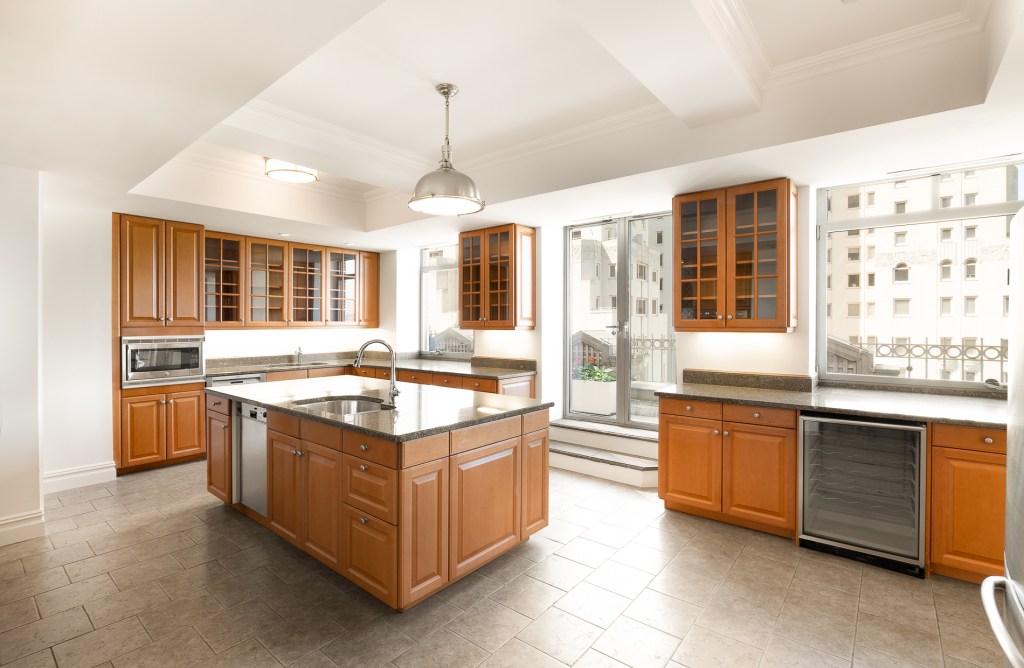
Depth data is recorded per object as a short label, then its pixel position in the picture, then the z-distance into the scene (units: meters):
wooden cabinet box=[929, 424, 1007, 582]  2.56
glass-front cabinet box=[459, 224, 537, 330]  5.14
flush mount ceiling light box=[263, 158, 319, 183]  4.28
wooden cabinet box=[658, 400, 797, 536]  3.16
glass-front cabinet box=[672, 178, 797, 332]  3.45
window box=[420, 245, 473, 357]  6.79
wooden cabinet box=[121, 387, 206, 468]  4.60
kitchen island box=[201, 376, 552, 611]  2.32
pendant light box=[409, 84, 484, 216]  2.65
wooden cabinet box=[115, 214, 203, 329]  4.62
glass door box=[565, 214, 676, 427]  4.81
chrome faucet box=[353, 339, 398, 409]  3.03
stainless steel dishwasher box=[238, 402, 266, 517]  3.23
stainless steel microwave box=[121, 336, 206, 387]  4.59
